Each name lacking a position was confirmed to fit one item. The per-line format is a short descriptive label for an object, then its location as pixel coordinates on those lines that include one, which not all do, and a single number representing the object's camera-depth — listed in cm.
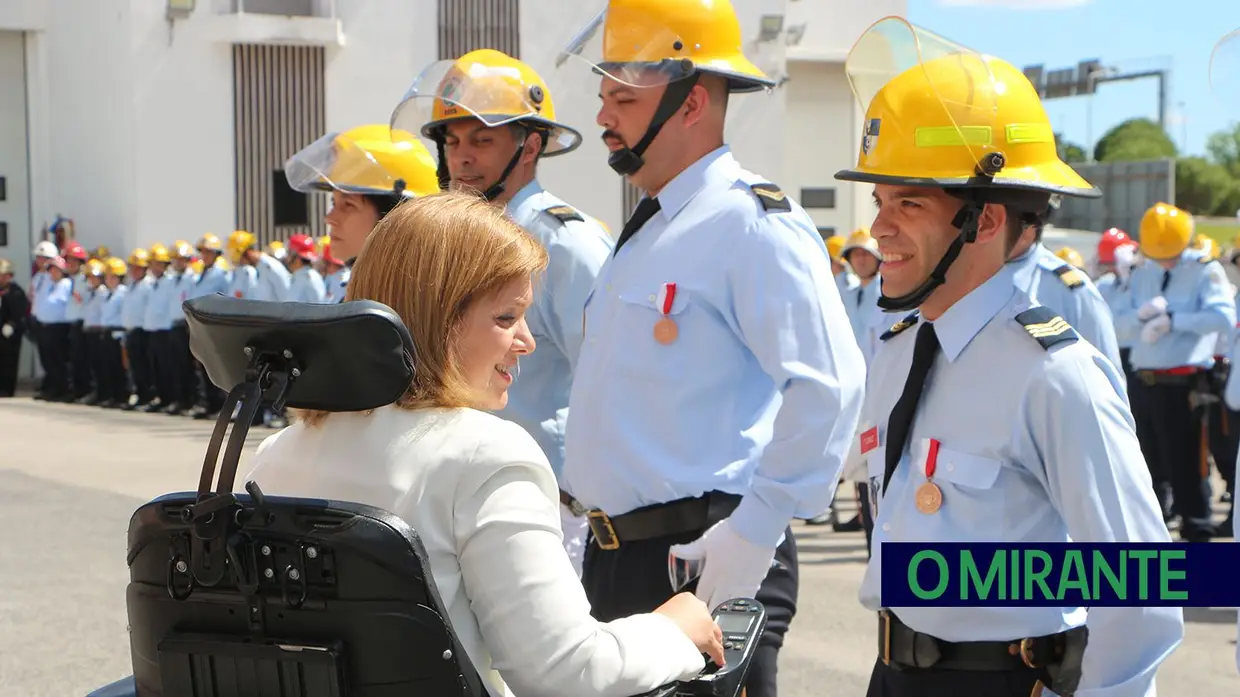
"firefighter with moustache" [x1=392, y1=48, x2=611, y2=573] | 459
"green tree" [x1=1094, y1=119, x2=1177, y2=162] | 6675
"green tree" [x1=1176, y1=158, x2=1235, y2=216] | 6769
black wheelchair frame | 228
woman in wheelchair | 238
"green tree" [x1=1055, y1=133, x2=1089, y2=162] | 5600
